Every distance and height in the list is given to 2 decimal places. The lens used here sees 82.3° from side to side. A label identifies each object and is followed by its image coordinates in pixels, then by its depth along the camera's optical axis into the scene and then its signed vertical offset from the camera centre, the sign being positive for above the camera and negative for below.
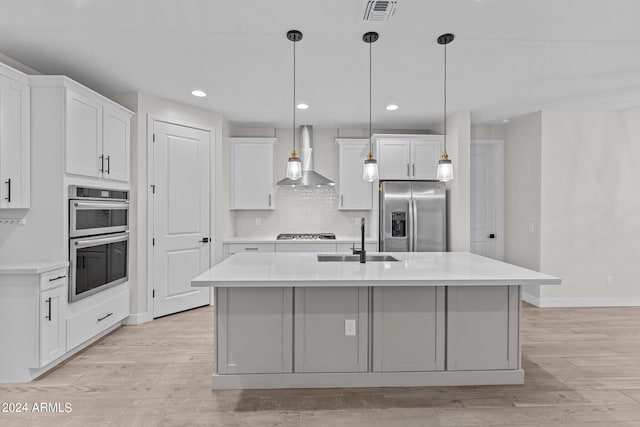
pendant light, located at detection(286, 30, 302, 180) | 2.84 +0.36
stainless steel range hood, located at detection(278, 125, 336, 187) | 4.94 +0.68
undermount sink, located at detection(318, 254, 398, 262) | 3.21 -0.40
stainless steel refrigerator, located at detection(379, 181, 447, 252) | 4.67 -0.05
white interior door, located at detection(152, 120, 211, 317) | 4.08 -0.04
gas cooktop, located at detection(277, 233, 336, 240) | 5.04 -0.33
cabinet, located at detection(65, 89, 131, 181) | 2.96 +0.66
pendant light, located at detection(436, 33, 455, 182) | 2.71 +0.35
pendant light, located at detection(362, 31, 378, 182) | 2.89 +0.34
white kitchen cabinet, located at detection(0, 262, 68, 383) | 2.57 -0.79
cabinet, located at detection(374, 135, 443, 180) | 4.89 +0.78
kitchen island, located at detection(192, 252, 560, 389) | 2.50 -0.84
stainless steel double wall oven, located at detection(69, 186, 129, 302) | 2.98 -0.25
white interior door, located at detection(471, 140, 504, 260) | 5.28 +0.23
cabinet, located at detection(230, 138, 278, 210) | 5.12 +0.55
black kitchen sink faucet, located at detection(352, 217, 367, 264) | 2.84 -0.34
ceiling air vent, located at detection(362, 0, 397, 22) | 2.20 +1.27
